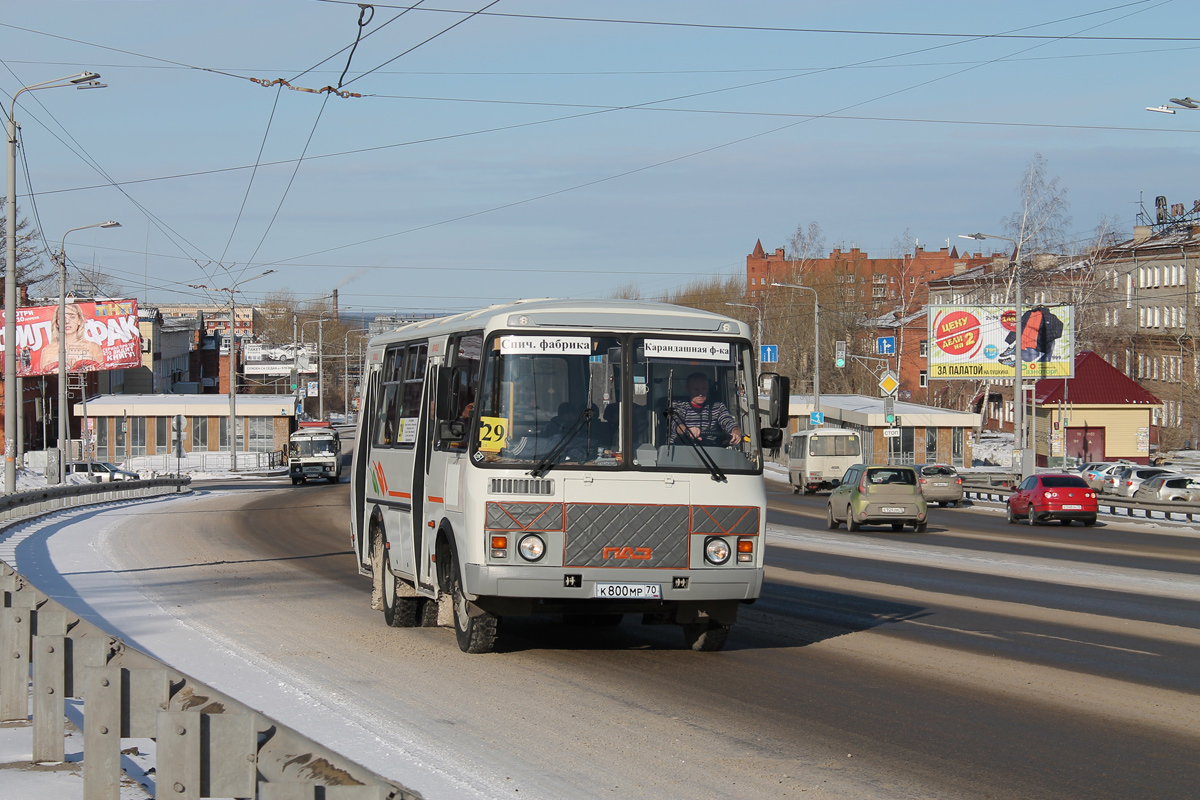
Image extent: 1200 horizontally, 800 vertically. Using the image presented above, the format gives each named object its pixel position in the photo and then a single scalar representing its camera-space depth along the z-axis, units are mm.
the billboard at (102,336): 81125
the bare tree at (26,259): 98619
